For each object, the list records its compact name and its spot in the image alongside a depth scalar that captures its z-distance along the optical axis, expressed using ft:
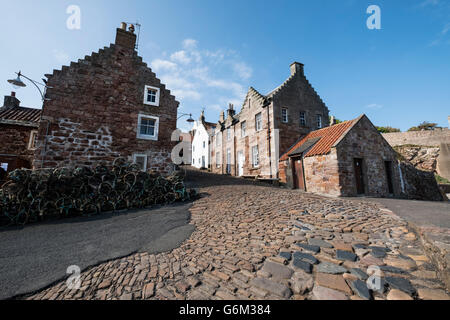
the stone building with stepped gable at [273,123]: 51.78
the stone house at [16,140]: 37.17
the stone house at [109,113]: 34.50
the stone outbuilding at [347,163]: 34.32
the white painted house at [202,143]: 96.73
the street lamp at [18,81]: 29.86
